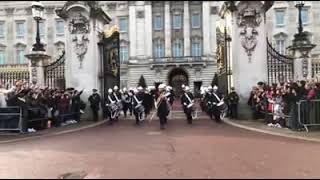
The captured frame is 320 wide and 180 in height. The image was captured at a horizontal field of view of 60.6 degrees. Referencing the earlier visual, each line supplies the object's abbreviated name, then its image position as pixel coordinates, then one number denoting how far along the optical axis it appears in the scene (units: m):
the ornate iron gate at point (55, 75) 12.80
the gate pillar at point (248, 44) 11.18
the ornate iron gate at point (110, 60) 12.43
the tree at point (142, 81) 38.61
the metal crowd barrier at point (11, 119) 9.26
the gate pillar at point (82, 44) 11.74
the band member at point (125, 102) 13.19
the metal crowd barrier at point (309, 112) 8.93
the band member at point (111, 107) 11.70
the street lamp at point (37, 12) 12.89
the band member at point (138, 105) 11.53
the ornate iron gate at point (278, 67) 11.81
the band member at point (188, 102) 11.00
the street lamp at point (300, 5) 12.79
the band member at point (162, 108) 9.99
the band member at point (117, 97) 12.22
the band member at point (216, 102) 11.10
